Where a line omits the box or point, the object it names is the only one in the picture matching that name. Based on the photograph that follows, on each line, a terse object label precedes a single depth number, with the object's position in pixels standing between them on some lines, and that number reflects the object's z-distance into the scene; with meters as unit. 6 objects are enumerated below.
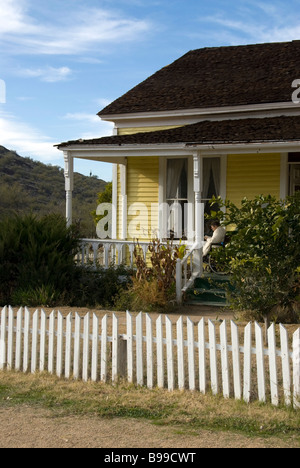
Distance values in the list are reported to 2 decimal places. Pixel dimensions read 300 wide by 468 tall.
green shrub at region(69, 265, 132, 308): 12.87
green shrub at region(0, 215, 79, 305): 12.75
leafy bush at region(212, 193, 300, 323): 8.77
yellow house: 13.79
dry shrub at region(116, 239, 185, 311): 11.94
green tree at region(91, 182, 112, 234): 25.04
